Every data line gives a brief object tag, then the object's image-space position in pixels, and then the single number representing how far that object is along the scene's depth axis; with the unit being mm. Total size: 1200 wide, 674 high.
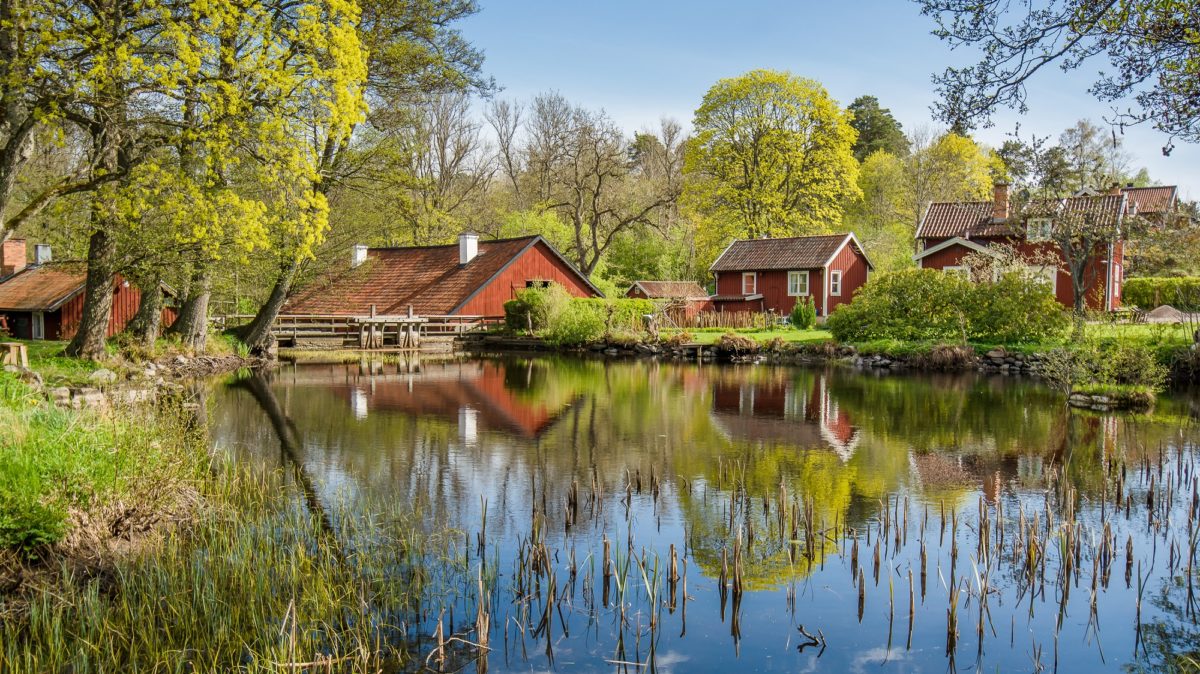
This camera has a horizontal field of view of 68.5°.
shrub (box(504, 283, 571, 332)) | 35062
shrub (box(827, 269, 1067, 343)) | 26688
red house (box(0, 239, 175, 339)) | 29034
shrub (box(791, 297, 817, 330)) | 38281
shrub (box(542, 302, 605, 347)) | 33906
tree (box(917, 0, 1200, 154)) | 7879
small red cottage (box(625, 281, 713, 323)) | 40188
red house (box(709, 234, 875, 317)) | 41188
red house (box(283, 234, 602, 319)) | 38688
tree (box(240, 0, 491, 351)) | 23359
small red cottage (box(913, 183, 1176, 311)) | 32875
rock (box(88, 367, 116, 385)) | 15080
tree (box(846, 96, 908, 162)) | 61844
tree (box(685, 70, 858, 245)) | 45500
